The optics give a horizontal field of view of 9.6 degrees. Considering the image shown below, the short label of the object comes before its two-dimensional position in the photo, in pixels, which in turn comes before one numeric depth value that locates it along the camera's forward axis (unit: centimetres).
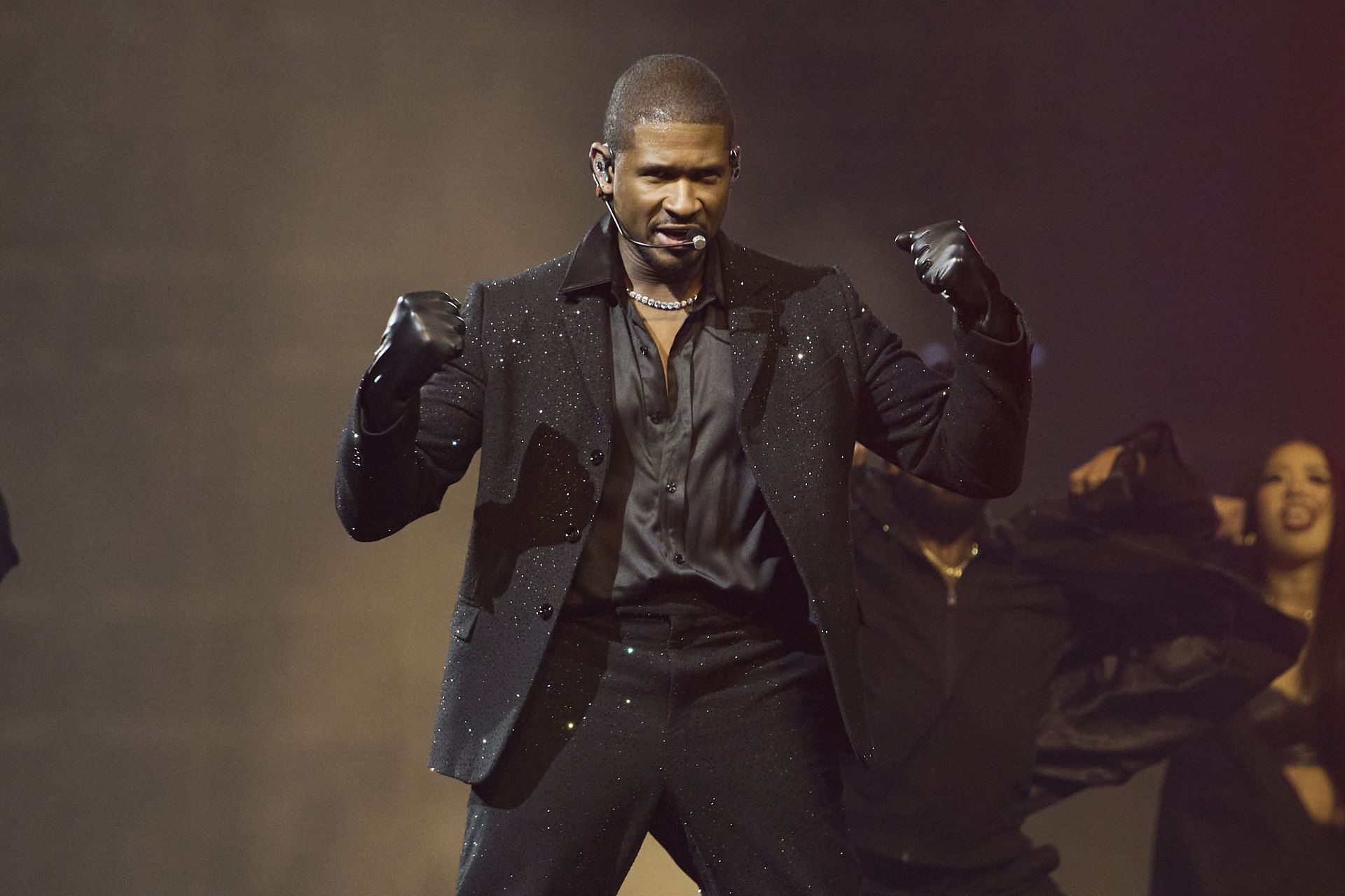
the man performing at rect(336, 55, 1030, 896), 882
